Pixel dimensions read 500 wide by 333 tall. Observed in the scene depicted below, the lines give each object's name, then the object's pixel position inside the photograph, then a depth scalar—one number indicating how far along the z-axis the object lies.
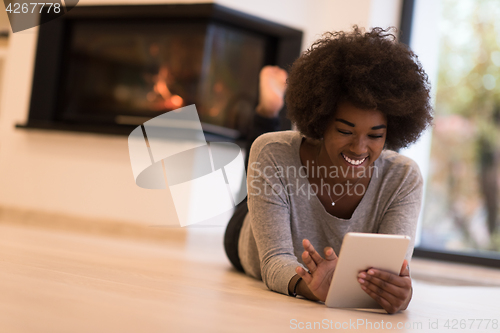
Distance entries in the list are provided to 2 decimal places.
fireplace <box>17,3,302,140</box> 4.63
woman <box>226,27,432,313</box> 2.79
